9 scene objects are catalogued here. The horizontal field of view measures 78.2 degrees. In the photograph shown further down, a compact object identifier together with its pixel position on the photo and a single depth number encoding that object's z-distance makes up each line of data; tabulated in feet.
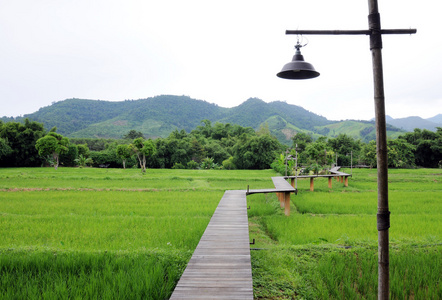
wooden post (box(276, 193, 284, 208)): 31.65
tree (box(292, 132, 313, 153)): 139.33
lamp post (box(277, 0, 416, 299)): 7.48
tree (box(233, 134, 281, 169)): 104.22
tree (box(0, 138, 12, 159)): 89.10
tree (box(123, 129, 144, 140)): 163.47
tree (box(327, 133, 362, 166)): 108.88
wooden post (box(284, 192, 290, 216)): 26.44
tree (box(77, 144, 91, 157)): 116.16
